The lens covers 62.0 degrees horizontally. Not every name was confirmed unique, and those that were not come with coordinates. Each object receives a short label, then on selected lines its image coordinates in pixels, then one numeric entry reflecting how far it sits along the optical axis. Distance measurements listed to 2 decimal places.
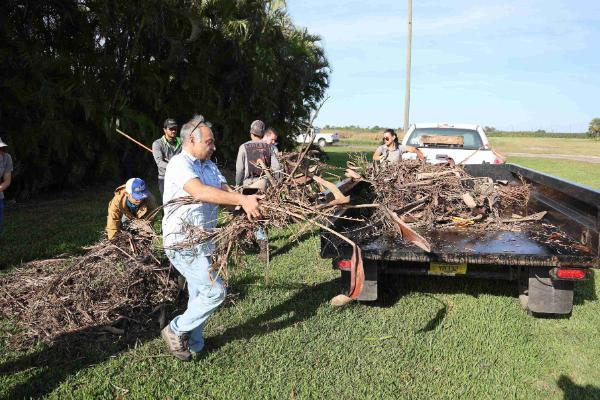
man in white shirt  3.77
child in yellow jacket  4.95
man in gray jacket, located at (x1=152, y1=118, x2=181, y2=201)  7.21
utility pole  20.63
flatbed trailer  4.31
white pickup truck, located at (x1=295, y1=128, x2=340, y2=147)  43.53
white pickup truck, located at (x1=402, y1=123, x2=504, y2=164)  9.16
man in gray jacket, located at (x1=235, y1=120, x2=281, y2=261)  6.61
